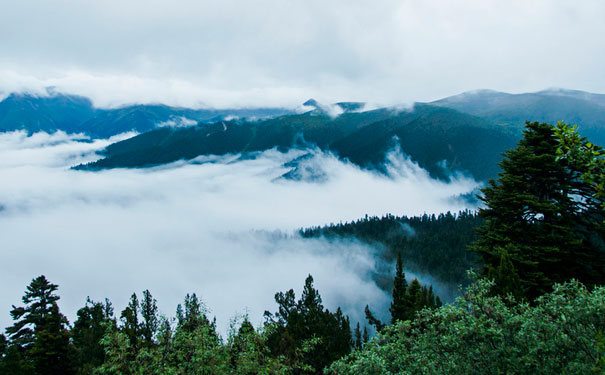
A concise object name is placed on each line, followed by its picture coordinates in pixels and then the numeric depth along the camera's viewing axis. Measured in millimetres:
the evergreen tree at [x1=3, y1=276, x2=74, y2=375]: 40938
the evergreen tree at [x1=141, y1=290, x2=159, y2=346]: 67675
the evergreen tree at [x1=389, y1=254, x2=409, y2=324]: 51781
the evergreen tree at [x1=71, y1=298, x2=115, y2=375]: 36619
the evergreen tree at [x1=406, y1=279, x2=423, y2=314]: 44738
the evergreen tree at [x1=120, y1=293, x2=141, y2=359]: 44266
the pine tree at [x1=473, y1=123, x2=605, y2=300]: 30906
